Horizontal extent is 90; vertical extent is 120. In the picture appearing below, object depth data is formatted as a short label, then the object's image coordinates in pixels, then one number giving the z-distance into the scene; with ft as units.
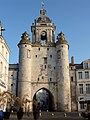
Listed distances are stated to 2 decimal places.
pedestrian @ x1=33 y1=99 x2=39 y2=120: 45.01
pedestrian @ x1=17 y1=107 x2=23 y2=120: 46.00
